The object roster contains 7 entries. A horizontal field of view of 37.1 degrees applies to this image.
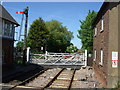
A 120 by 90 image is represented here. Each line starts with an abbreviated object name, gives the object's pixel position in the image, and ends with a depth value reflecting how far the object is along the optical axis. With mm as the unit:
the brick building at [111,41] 9758
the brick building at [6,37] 16359
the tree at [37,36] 49938
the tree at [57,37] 56850
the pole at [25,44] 22081
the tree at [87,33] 38344
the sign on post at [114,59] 9758
